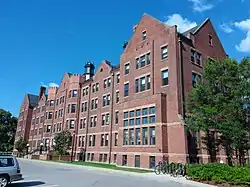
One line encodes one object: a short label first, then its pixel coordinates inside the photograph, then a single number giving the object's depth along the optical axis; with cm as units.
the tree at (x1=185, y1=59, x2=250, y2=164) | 1909
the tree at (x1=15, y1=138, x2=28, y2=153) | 5941
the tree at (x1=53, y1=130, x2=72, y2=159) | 4112
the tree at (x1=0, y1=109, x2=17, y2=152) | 8081
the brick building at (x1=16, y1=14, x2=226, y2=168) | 2641
